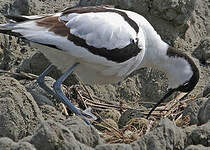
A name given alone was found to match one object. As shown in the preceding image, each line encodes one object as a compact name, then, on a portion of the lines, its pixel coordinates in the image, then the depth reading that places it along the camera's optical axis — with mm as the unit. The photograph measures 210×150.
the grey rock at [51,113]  12719
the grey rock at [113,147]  8930
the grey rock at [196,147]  9219
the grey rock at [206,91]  14871
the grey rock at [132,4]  17844
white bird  13344
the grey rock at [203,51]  18500
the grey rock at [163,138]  9445
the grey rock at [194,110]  13000
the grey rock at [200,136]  9961
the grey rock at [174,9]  17578
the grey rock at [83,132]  9570
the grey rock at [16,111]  10656
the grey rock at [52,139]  8719
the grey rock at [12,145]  8297
